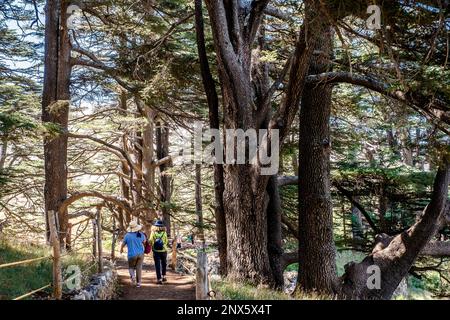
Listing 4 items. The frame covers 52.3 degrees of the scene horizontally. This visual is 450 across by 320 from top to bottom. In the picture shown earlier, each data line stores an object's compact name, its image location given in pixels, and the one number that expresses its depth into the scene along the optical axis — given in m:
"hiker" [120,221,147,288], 9.35
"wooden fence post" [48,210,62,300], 6.08
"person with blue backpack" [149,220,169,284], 9.84
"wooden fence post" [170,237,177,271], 14.49
